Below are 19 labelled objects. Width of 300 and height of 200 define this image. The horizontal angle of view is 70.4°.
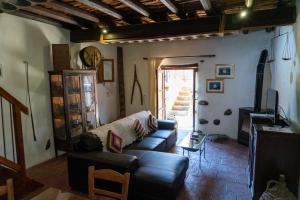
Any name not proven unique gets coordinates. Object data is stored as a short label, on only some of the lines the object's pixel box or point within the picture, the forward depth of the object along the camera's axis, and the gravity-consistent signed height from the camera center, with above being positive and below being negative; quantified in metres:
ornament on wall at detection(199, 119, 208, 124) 5.63 -1.05
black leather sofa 2.57 -1.15
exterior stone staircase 7.80 -0.84
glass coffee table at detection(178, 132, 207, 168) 3.53 -1.10
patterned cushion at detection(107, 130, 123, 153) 3.34 -0.97
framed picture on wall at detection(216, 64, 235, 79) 5.21 +0.25
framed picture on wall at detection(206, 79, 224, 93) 5.36 -0.12
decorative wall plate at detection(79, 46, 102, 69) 4.70 +0.58
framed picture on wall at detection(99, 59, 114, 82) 5.50 +0.30
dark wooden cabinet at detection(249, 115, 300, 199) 2.47 -0.91
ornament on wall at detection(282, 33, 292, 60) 3.20 +0.46
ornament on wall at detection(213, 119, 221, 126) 5.50 -1.05
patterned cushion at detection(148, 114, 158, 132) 4.73 -0.94
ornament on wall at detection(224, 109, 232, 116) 5.34 -0.78
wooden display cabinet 3.97 -0.43
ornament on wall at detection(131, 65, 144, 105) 6.22 -0.01
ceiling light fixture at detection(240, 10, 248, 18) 2.99 +0.96
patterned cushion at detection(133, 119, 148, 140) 4.15 -0.93
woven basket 2.32 -1.24
